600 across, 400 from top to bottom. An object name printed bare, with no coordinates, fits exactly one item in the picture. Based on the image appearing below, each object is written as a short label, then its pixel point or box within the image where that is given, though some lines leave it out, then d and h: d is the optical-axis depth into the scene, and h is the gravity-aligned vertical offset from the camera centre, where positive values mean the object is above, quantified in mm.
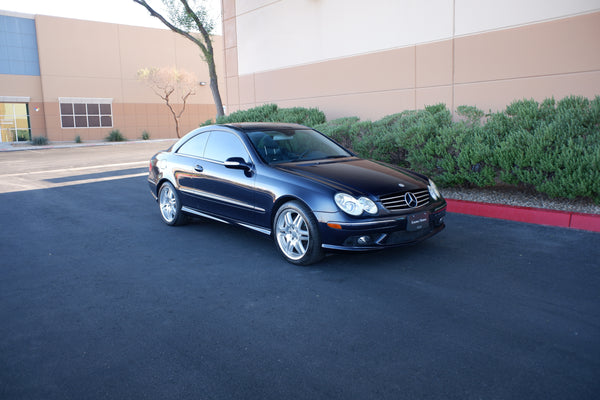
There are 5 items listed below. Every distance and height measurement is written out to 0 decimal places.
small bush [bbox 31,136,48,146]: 32531 -340
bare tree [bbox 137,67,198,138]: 39094 +3889
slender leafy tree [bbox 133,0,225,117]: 20895 +4756
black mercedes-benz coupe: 5039 -699
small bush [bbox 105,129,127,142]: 37062 -241
